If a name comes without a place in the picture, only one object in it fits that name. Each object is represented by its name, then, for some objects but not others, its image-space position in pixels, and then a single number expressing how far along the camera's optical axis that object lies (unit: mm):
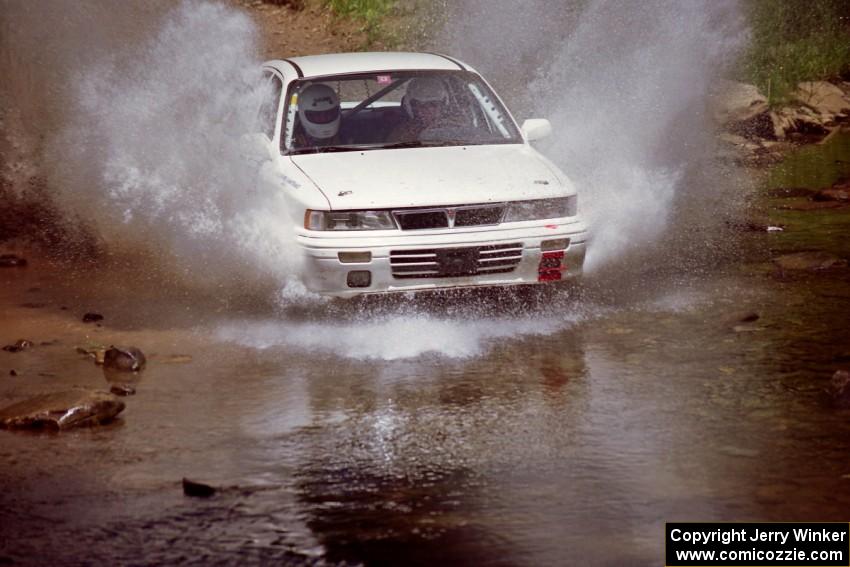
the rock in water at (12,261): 22297
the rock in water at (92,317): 17969
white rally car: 16344
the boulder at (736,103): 36531
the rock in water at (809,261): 20250
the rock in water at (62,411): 13227
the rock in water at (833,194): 26484
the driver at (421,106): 19187
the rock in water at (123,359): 15361
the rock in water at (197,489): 11102
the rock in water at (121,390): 14344
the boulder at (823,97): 38344
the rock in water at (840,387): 13398
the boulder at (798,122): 36375
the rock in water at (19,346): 16437
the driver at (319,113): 18953
